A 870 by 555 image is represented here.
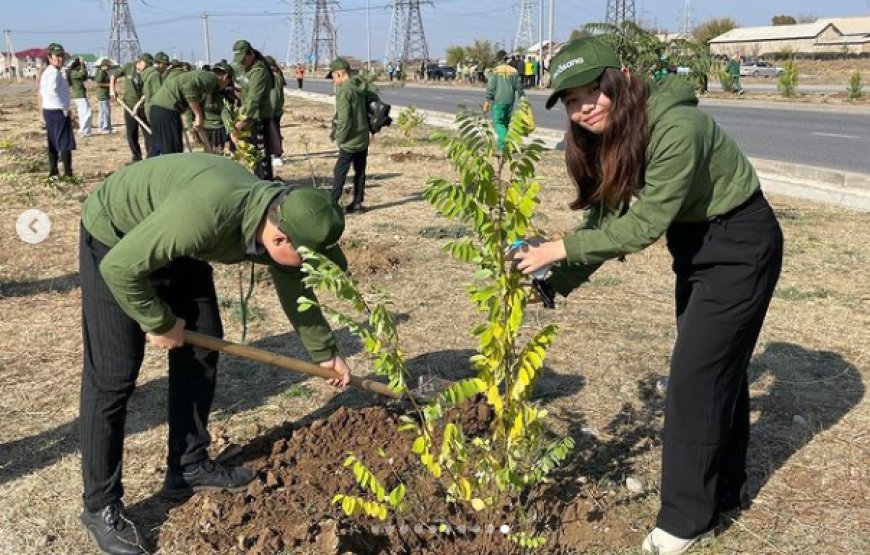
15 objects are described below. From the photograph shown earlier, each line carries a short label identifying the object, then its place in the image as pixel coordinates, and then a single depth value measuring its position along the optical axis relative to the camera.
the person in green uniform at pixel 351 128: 8.53
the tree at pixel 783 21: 89.69
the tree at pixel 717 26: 75.31
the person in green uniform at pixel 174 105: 8.83
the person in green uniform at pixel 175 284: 2.31
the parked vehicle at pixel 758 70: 49.47
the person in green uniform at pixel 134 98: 12.27
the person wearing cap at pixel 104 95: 17.36
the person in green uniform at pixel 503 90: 12.27
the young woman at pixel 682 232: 2.24
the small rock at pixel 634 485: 3.15
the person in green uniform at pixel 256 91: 9.12
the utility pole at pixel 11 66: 71.09
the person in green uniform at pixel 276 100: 10.04
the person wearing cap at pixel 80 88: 16.55
